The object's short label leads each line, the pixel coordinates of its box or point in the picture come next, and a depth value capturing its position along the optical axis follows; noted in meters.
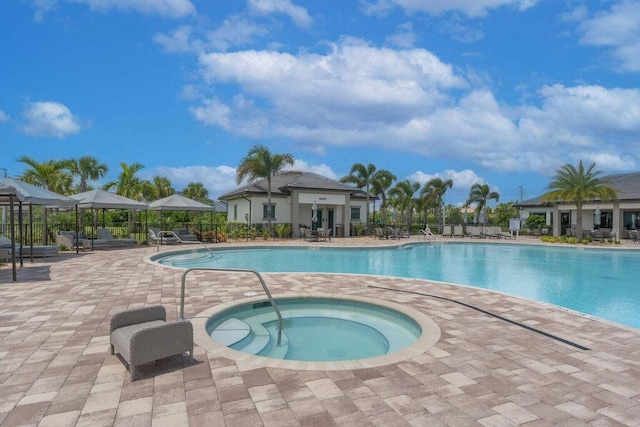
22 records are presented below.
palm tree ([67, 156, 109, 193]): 26.73
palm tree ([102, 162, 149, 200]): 27.22
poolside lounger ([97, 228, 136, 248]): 17.41
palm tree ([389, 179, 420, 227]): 33.66
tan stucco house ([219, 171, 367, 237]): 26.00
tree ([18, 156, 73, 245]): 20.80
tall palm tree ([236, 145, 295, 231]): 23.95
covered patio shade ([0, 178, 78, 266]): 10.29
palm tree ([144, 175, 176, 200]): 34.09
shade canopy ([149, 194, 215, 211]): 19.22
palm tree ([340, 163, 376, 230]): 29.22
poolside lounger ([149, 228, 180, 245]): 19.41
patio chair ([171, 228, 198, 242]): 20.66
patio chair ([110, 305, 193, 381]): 3.59
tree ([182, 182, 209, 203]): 44.41
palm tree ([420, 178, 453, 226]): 36.33
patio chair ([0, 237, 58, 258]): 12.90
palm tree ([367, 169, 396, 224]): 29.38
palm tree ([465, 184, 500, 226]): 41.31
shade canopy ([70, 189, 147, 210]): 16.38
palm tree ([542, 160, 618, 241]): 25.11
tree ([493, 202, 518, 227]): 40.31
